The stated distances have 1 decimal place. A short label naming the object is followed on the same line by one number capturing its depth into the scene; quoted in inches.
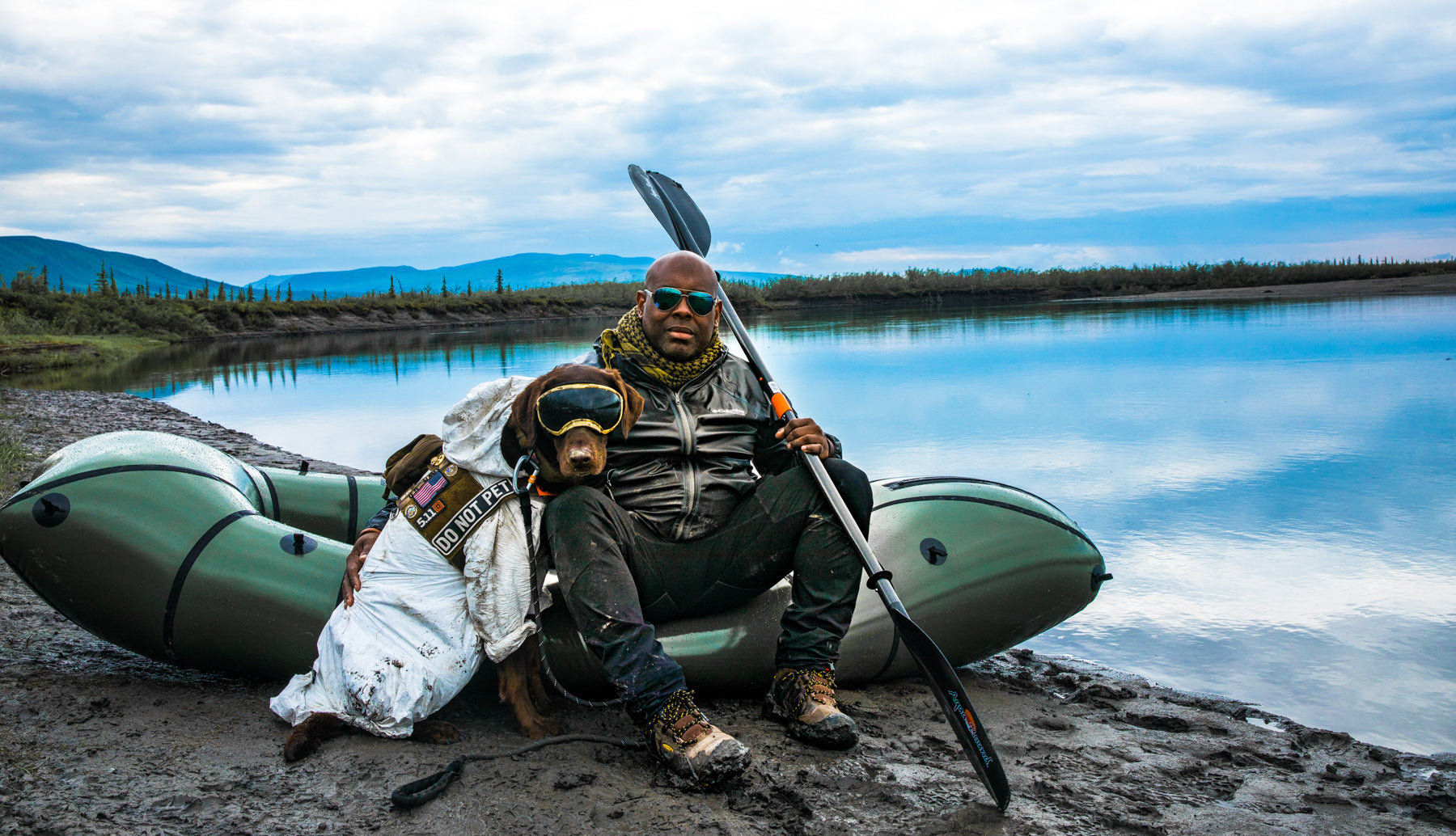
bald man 96.9
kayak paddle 92.1
